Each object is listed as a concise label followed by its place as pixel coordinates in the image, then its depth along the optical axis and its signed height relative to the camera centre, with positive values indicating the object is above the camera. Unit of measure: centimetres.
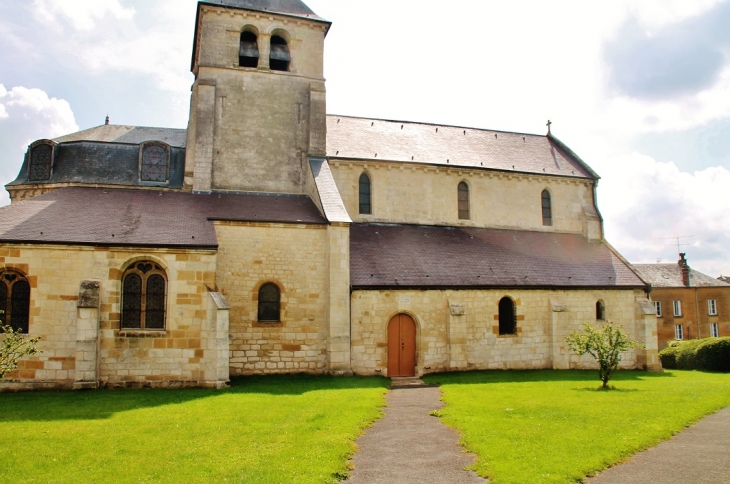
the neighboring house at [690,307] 4900 +78
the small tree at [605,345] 1984 -101
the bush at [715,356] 2930 -206
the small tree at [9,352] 1280 -75
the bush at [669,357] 3275 -240
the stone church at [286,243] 1875 +296
